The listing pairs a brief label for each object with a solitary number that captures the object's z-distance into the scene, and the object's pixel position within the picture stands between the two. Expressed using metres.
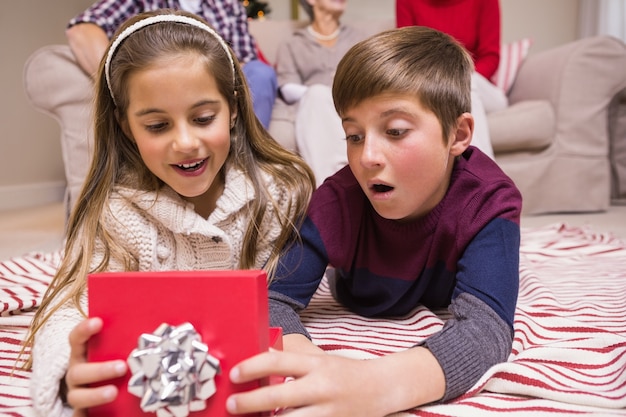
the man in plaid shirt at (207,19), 1.86
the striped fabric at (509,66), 2.64
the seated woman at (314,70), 1.97
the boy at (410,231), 0.65
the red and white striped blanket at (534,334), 0.67
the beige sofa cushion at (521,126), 2.25
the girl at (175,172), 0.89
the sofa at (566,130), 2.28
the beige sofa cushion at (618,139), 2.50
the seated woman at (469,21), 2.57
